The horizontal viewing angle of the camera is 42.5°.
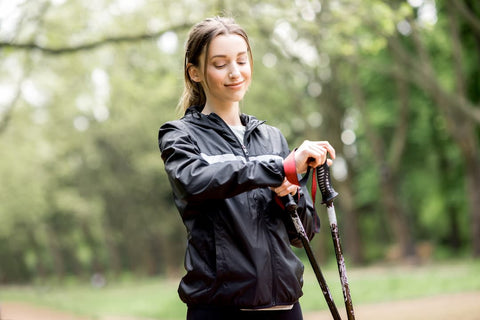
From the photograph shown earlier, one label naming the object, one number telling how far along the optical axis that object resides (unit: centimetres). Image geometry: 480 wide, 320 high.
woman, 223
